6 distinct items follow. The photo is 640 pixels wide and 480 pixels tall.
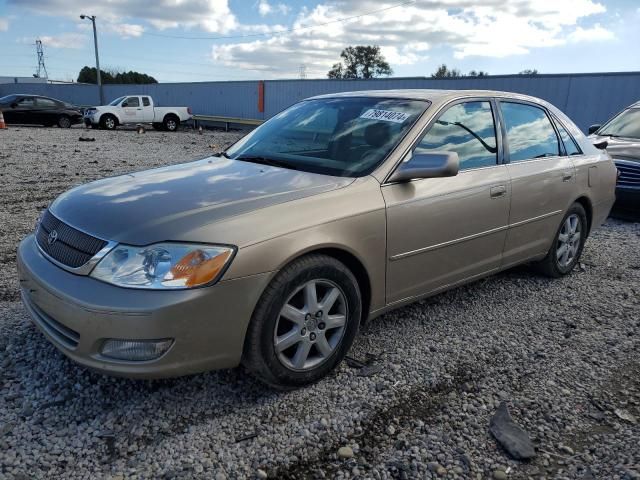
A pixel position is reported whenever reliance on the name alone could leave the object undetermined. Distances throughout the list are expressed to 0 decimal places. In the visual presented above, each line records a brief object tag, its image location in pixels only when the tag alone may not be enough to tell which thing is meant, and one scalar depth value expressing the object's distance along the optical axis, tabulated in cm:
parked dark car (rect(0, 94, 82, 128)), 2248
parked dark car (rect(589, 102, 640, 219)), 714
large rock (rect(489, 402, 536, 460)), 239
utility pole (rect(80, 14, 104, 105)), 3939
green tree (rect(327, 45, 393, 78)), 7450
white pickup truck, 2341
